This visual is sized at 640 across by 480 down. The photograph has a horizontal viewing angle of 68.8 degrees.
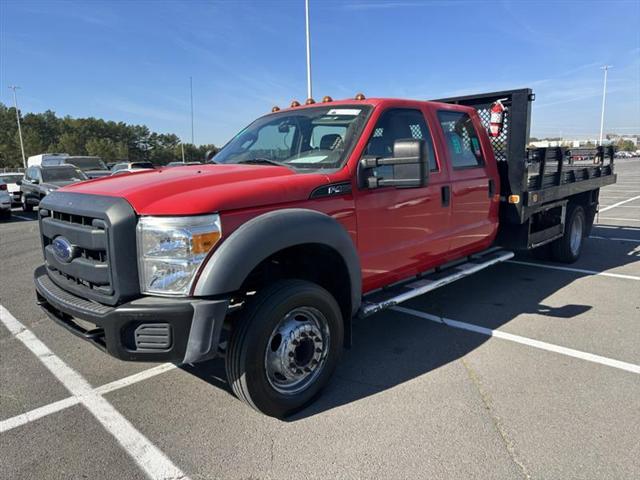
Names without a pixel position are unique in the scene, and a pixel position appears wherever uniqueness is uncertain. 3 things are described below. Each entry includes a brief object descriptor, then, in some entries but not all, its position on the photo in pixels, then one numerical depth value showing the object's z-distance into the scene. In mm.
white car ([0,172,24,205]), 18281
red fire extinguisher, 5289
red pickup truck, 2482
